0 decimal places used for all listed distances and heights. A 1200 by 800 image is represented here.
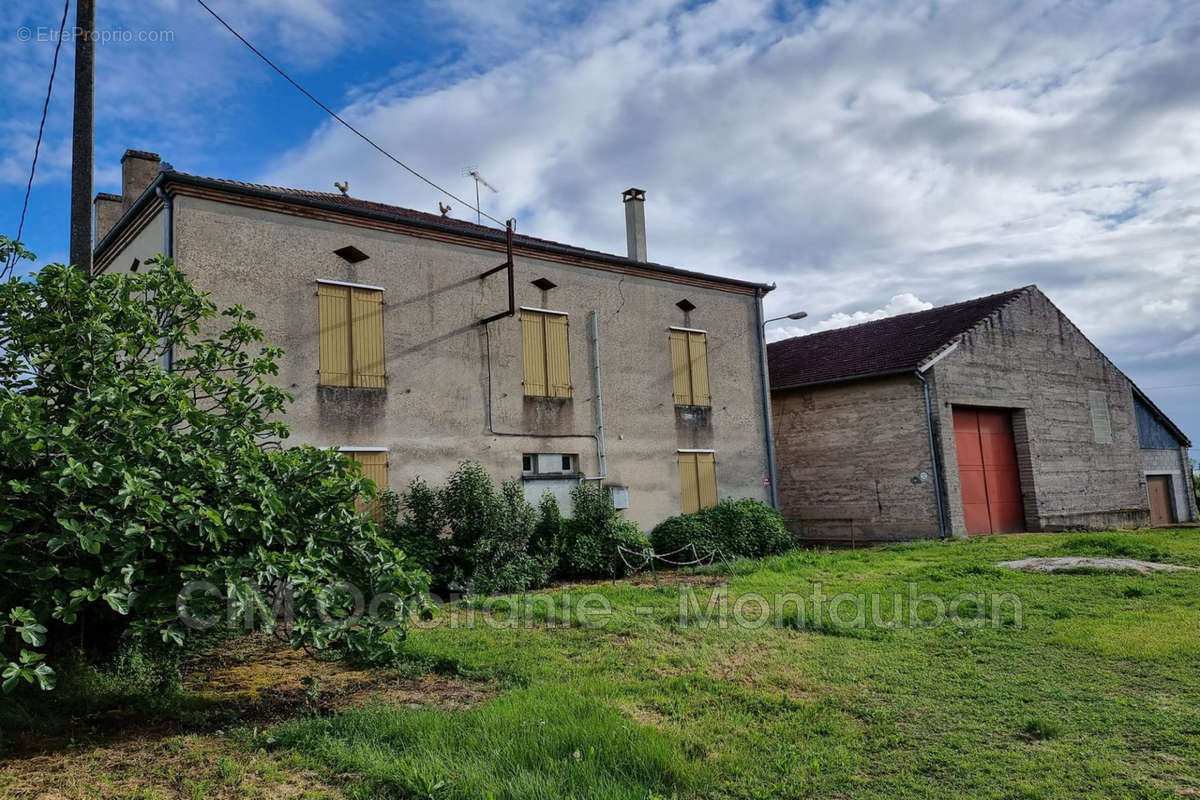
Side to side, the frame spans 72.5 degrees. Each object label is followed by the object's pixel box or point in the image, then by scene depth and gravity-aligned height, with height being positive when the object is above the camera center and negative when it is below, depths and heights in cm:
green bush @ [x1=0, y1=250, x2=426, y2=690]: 509 +30
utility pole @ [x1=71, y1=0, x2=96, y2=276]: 788 +385
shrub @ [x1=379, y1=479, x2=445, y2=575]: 1192 +7
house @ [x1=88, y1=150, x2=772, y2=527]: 1226 +332
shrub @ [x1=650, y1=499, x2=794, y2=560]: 1580 -42
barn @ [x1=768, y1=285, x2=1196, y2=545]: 1844 +169
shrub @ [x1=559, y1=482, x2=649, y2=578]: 1378 -35
